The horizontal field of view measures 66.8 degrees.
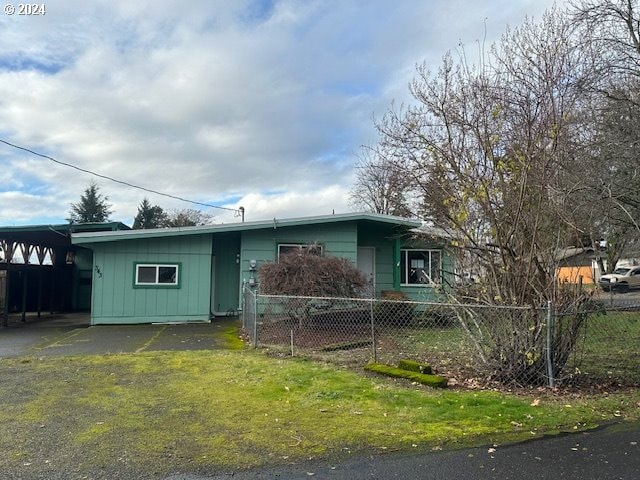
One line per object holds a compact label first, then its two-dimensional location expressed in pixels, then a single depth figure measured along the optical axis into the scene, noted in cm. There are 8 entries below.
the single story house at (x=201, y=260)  1398
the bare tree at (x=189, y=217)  4781
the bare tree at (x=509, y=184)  603
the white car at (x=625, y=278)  2841
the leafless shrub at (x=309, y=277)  1084
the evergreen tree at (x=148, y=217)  4778
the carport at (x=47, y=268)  1575
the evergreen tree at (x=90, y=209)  4444
